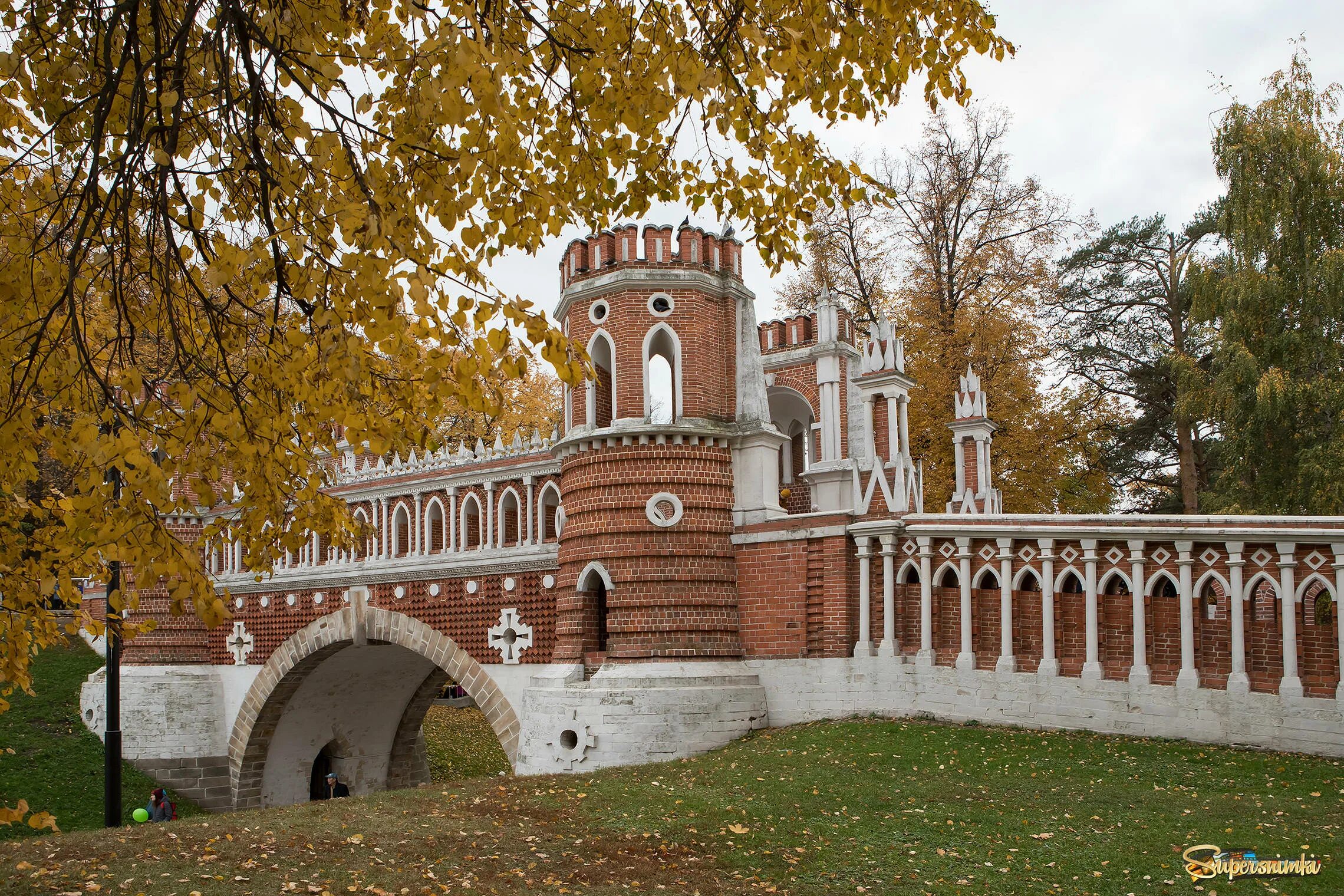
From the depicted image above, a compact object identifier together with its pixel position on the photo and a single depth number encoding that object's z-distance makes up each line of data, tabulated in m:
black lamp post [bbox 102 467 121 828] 13.78
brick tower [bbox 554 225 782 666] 14.09
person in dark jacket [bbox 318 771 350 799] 21.61
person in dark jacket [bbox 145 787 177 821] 18.00
